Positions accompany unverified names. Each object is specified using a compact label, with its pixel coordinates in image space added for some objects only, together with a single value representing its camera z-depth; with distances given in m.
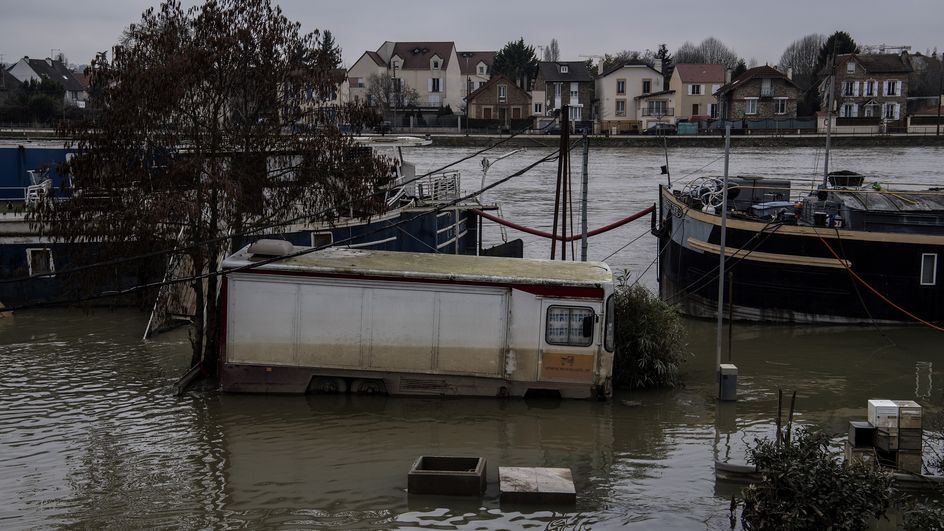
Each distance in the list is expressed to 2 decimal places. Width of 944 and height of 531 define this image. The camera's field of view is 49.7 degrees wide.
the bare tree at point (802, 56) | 141.25
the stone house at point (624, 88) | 105.00
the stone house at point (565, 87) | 103.81
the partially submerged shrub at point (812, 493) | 9.62
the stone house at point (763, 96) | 97.88
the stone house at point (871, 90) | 99.56
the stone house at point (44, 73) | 108.00
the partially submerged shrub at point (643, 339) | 16.42
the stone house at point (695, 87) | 105.12
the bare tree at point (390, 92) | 105.69
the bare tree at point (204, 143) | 16.38
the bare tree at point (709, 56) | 164.39
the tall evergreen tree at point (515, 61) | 119.94
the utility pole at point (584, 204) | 18.27
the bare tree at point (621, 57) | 136.09
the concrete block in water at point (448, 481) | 11.52
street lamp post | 105.31
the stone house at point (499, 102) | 101.12
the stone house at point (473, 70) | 116.56
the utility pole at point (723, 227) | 15.98
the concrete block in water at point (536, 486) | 11.41
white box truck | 15.24
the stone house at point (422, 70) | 109.69
